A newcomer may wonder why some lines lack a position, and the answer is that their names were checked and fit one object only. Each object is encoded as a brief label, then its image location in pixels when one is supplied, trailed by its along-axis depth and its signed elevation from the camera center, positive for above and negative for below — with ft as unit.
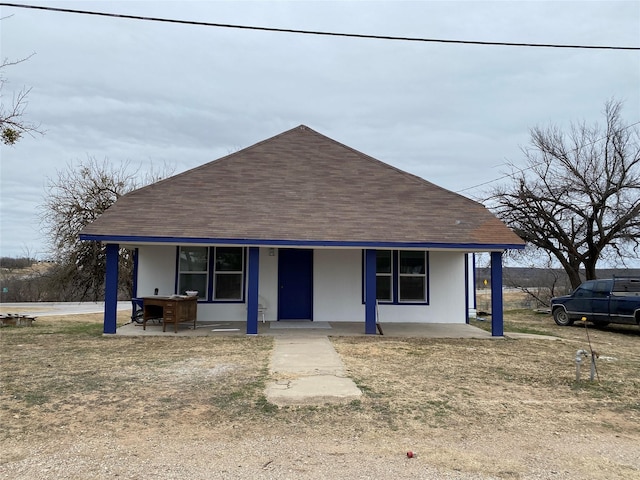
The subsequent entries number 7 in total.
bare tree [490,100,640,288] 66.23 +10.52
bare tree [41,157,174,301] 84.23 +7.01
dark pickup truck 44.94 -2.31
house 39.06 +3.67
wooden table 38.17 -2.68
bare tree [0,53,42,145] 23.54 +7.16
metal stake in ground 23.96 -4.15
